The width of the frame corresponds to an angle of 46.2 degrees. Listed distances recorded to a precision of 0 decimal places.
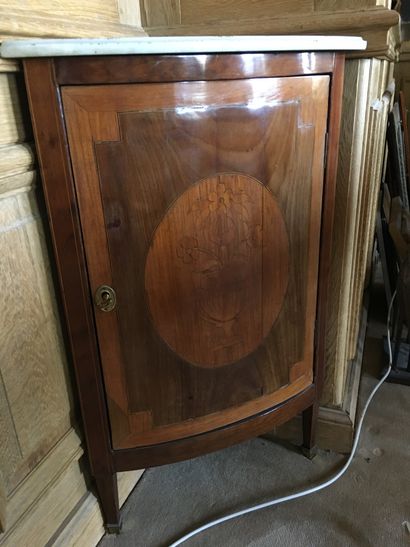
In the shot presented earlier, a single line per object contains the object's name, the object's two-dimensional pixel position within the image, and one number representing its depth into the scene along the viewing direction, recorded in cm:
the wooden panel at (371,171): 118
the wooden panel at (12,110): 74
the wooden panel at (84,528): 98
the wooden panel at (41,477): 85
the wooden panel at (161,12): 112
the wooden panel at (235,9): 102
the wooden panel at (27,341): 79
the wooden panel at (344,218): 101
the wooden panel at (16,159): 74
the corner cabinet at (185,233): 73
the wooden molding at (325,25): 95
